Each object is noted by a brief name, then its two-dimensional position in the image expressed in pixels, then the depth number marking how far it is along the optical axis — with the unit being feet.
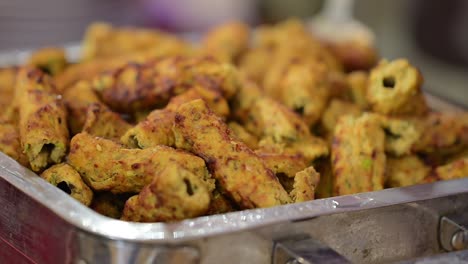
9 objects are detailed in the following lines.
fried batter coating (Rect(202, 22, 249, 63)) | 2.37
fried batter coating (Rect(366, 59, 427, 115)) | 1.69
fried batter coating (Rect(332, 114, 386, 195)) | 1.58
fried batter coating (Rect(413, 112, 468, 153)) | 1.74
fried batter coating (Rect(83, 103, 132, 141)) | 1.60
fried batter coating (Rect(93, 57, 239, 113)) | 1.73
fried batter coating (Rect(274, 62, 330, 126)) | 1.84
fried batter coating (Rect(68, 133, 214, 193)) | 1.39
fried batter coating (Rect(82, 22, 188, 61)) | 2.34
